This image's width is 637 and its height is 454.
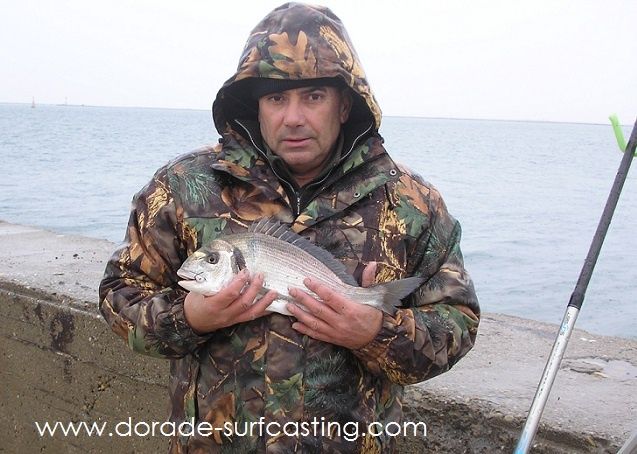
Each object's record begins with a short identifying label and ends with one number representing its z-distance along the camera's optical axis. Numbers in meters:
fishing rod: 2.58
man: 2.70
